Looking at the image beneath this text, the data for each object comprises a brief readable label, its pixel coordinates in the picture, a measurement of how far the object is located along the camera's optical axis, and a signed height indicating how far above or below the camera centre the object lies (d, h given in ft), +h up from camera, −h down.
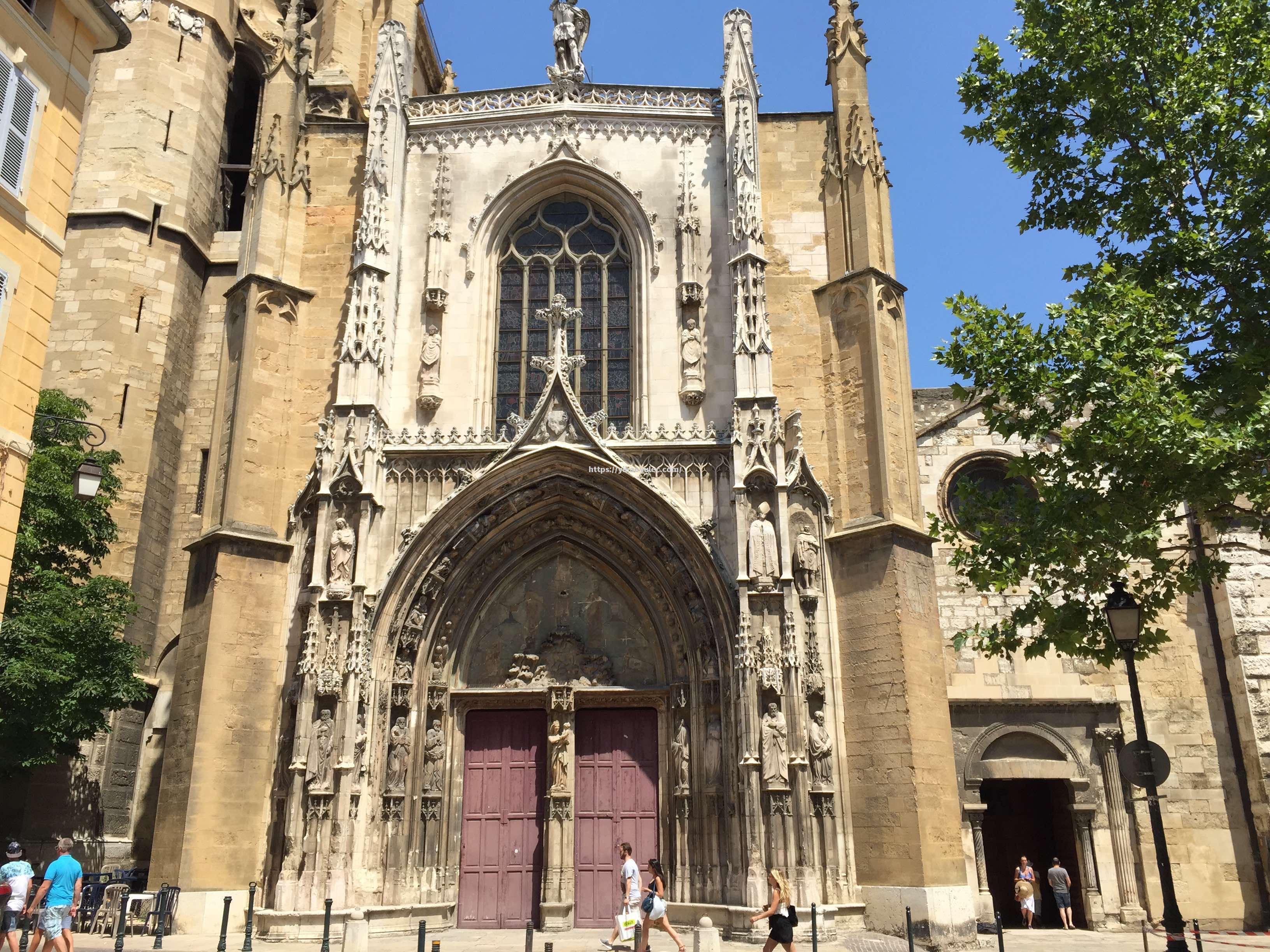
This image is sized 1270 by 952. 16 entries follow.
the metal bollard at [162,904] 47.09 -1.05
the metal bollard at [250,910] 39.91 -1.24
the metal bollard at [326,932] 37.75 -1.89
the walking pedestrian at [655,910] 38.81 -1.22
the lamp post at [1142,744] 29.66 +3.42
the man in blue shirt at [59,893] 33.37 -0.42
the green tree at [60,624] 51.47 +11.40
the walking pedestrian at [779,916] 34.42 -1.31
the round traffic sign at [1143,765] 32.27 +2.84
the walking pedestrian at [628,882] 41.08 -0.29
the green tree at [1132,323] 38.91 +19.20
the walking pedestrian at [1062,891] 57.52 -1.04
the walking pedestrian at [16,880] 36.55 -0.02
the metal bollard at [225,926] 40.40 -1.72
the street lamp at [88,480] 40.19 +13.66
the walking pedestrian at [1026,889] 58.03 -0.97
